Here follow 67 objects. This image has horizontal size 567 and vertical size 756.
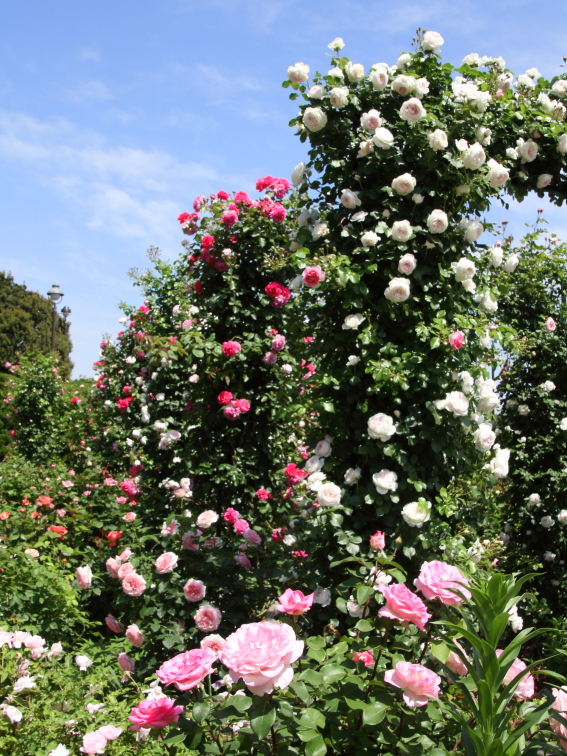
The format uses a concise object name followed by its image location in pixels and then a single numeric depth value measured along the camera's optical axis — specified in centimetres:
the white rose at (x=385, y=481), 249
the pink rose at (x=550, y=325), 439
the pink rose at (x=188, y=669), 125
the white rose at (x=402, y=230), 264
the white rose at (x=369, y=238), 267
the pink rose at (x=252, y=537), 312
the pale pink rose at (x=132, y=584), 258
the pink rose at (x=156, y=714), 127
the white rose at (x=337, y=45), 291
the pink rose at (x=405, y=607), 136
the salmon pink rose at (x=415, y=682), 128
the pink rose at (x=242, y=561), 282
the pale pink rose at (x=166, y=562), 261
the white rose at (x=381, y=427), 250
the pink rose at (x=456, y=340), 256
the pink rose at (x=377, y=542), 197
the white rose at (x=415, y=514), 233
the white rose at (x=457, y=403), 256
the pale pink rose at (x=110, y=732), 164
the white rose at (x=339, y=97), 275
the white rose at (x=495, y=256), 289
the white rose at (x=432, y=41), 282
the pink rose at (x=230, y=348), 372
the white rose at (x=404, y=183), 266
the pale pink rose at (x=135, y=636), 248
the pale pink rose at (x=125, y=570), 263
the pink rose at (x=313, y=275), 269
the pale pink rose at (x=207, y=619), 243
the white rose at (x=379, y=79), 275
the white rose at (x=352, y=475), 258
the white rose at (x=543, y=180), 328
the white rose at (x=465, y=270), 267
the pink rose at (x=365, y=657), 153
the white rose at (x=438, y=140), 264
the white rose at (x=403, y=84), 270
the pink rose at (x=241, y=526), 325
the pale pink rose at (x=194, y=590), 258
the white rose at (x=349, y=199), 276
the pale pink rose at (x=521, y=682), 146
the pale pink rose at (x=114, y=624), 279
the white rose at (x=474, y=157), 269
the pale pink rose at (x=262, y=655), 113
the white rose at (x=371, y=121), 270
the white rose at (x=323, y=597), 248
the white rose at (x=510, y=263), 301
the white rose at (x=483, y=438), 265
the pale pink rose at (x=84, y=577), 300
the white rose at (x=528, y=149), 312
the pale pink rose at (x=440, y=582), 142
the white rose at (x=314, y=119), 281
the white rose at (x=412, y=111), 266
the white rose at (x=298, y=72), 289
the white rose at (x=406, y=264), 262
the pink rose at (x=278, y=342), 382
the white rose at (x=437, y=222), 267
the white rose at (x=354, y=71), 282
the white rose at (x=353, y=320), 266
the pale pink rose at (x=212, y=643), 172
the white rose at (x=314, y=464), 268
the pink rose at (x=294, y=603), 151
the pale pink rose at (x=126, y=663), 245
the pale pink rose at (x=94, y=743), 158
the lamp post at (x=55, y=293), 1355
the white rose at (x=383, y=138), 266
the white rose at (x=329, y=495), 248
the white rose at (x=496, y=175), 279
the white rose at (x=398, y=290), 260
